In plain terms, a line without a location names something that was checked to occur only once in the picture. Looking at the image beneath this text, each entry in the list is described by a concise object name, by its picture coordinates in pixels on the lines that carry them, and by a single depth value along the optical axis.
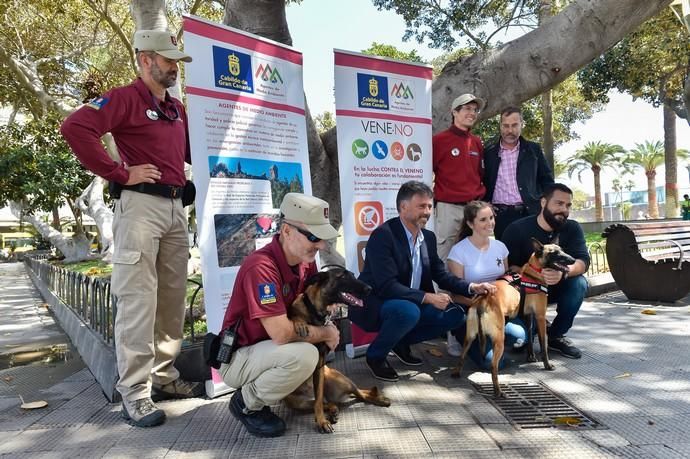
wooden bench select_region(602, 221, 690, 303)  6.59
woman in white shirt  4.26
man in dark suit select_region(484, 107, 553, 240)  4.98
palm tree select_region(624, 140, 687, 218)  39.19
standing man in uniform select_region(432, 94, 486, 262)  5.04
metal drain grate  3.05
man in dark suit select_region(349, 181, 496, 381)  3.87
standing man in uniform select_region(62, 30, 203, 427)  3.14
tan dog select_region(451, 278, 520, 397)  3.72
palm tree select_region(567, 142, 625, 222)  37.78
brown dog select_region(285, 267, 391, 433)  3.04
